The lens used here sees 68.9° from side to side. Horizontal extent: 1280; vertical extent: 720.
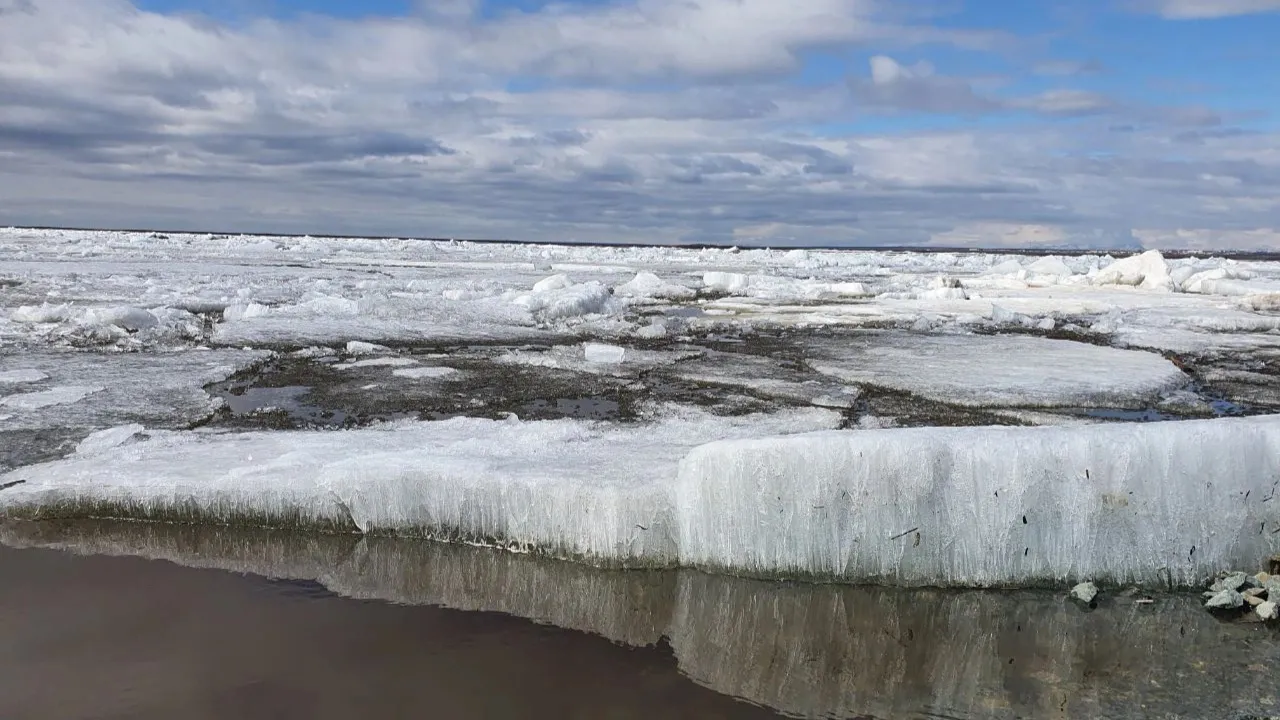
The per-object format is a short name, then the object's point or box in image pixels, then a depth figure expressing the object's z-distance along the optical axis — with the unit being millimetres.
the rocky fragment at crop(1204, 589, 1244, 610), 4738
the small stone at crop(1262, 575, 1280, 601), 4707
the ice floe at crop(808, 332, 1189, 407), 9492
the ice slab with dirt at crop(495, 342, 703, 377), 11273
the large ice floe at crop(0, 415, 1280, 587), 5039
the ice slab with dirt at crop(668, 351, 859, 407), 9438
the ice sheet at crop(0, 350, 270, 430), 7938
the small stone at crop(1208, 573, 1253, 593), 4836
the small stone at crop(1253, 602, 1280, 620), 4621
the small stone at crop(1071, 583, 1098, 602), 4844
